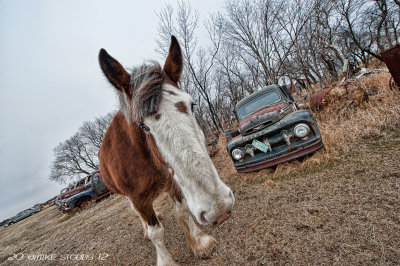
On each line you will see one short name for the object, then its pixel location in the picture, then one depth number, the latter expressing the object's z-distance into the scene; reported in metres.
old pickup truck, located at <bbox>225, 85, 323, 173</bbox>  3.27
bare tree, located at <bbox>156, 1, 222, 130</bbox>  12.45
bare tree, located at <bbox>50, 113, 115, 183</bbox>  33.91
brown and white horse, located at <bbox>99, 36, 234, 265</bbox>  1.20
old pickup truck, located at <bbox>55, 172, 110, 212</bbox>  9.79
